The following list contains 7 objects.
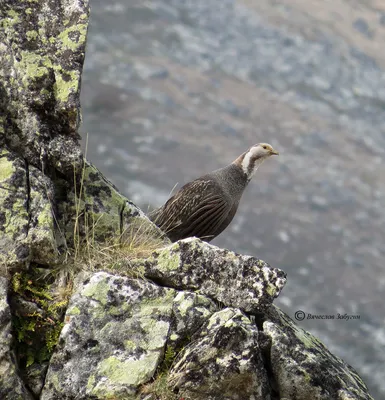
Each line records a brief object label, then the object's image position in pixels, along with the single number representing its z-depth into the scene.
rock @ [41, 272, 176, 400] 14.26
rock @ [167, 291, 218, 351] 14.95
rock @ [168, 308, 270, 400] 14.30
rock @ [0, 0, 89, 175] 16.64
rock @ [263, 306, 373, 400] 14.80
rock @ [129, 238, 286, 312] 15.49
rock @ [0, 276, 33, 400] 13.63
